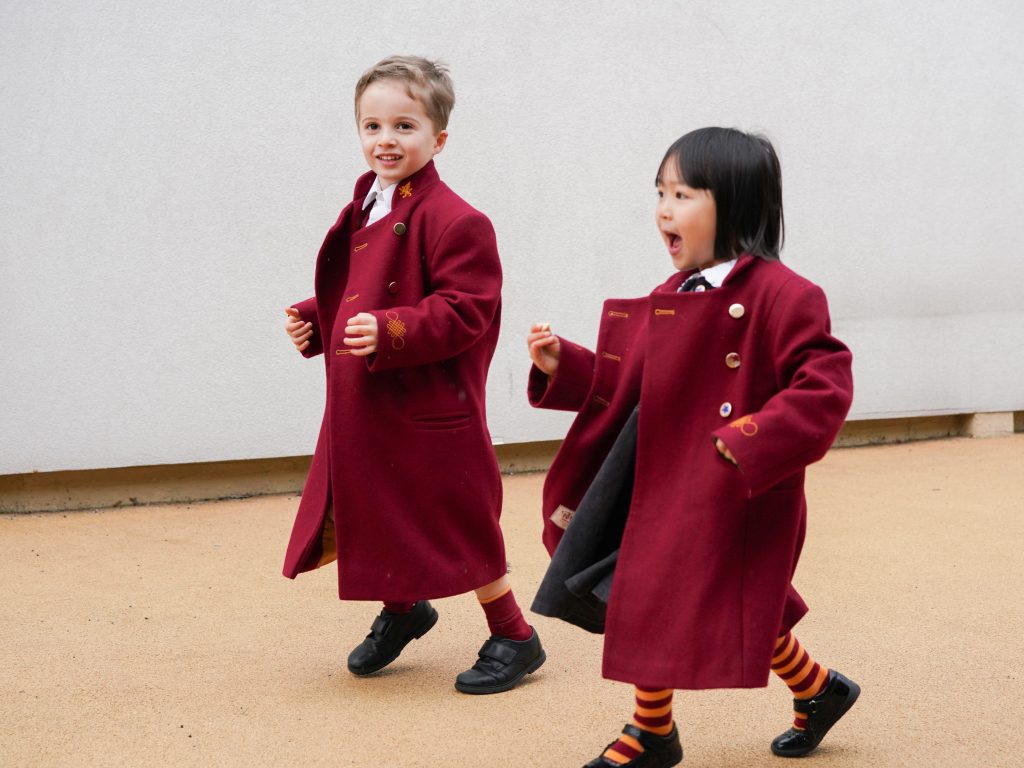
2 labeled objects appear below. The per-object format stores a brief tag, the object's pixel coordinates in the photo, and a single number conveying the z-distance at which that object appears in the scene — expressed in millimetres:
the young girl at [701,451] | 2025
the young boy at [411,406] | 2721
